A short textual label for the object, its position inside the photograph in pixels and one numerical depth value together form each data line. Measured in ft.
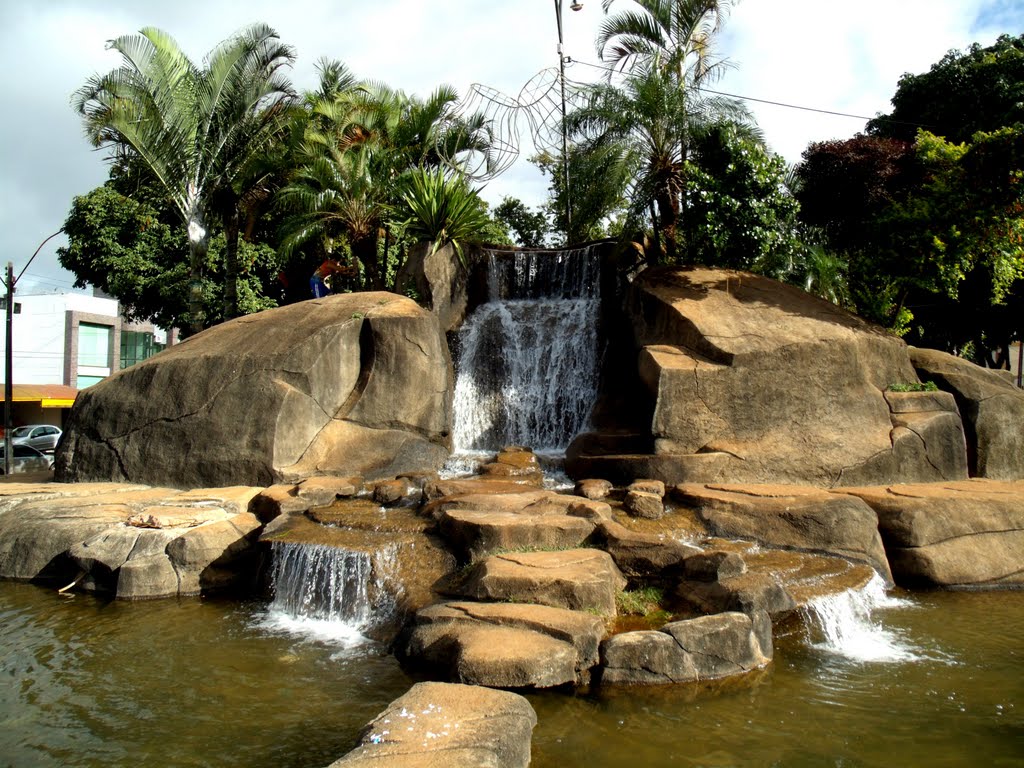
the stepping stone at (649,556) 25.49
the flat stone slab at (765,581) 23.15
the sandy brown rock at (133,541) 29.27
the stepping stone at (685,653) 20.39
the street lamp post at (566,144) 54.19
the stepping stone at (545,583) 22.62
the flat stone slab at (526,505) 28.55
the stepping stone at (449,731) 14.42
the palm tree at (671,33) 49.93
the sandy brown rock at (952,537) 29.94
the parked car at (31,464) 59.47
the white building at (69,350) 113.80
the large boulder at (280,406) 37.35
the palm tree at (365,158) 56.70
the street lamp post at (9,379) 52.37
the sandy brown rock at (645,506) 29.96
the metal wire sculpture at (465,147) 59.96
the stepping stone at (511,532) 25.94
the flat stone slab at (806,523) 28.99
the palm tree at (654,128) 47.67
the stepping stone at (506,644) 19.24
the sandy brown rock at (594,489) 32.04
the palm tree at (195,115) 51.34
